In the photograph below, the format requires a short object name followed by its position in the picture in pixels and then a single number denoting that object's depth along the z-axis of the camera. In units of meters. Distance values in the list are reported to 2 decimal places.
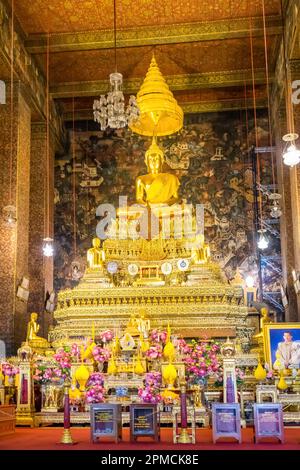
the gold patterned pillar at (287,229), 11.76
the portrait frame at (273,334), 8.09
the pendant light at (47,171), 12.92
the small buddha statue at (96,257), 10.45
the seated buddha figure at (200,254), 10.41
